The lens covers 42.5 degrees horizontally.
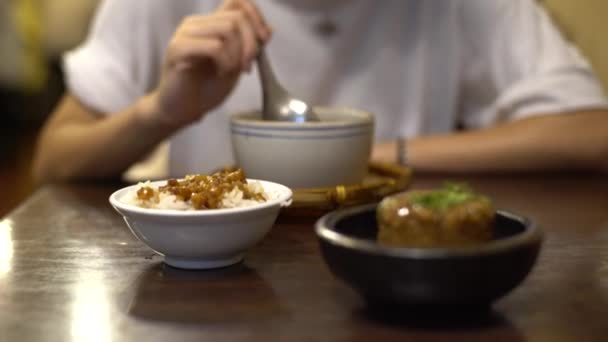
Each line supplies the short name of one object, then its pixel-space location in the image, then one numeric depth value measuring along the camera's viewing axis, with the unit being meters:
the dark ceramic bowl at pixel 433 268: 0.57
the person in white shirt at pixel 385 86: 1.40
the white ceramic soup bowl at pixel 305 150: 1.00
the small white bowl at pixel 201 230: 0.71
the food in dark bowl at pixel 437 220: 0.63
